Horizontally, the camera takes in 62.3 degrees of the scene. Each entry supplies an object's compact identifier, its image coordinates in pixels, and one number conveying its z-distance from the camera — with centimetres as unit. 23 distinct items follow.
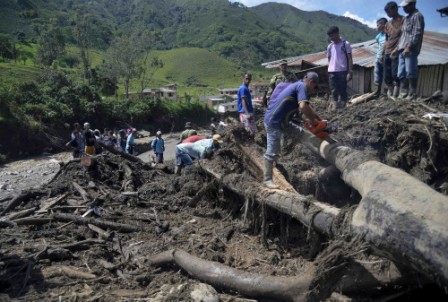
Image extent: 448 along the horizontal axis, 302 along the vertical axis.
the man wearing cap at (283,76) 805
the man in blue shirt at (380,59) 833
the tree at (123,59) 4362
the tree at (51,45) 4672
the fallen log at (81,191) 770
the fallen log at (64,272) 493
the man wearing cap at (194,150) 803
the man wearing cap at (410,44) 693
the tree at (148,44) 4651
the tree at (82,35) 4150
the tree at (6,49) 4594
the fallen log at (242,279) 386
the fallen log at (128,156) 1069
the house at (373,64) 808
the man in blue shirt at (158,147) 1275
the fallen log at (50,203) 712
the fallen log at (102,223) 657
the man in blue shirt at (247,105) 775
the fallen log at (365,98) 837
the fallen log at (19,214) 682
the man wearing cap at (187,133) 1003
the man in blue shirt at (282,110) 508
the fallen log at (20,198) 739
